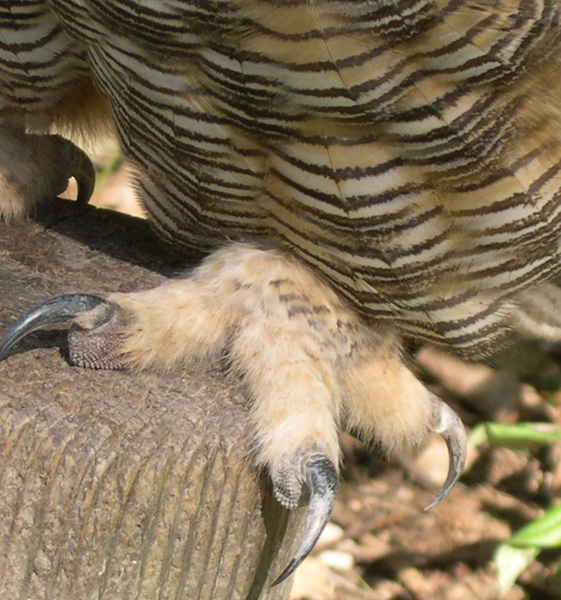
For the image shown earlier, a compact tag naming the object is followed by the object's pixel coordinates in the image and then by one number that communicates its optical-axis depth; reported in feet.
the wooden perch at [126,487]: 6.97
